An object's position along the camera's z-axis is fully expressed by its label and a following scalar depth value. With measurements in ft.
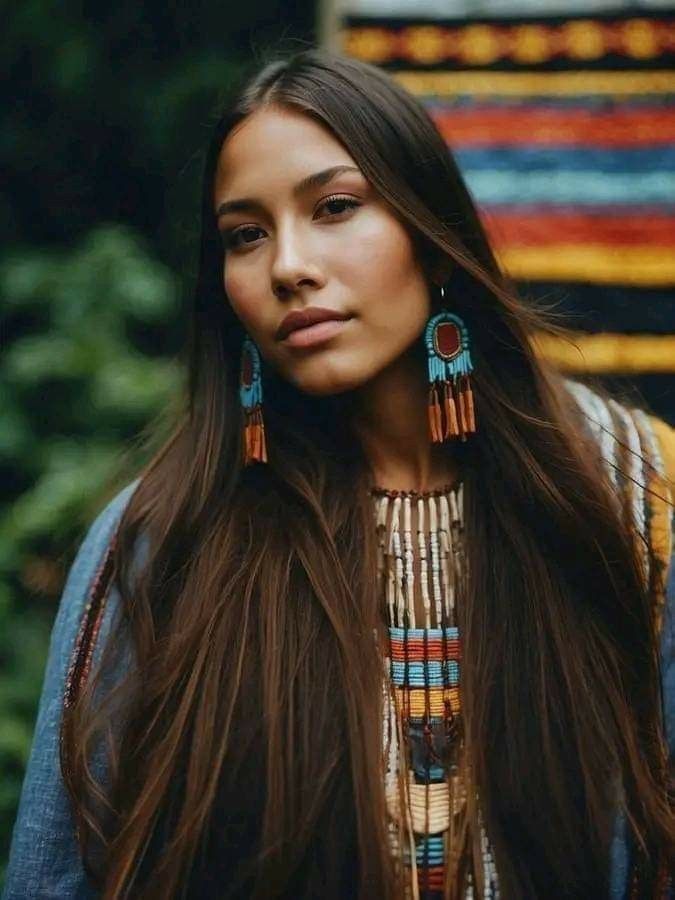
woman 4.50
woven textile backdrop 6.97
